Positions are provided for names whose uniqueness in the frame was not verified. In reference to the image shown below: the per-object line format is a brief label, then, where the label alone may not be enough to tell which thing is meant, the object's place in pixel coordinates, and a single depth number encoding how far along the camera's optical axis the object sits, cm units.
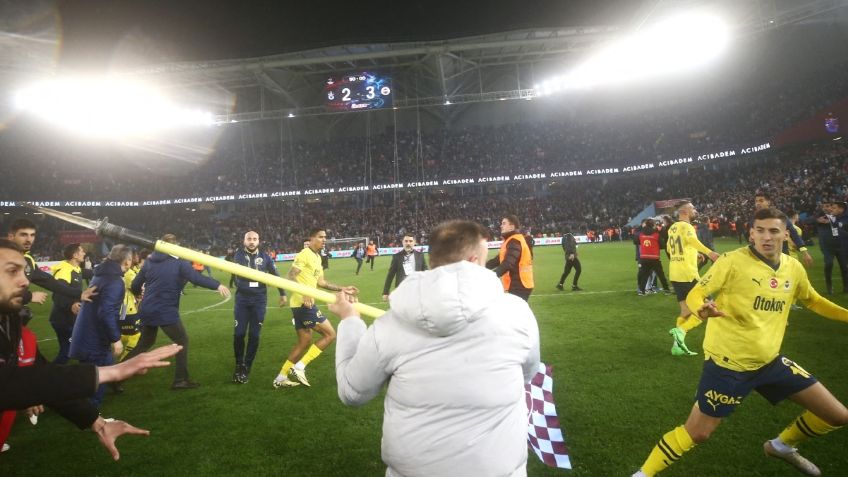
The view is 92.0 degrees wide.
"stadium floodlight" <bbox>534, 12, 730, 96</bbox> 2492
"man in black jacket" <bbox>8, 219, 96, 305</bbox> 513
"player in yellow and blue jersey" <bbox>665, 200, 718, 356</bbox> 679
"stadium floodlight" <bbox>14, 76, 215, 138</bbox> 2596
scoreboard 2770
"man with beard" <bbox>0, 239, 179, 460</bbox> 161
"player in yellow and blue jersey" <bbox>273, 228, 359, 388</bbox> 588
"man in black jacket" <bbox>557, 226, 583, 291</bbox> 1236
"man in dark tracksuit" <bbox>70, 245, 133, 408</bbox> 511
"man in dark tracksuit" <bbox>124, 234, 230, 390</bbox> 568
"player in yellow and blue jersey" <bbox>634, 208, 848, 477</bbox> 298
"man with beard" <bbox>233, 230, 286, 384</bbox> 600
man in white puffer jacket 148
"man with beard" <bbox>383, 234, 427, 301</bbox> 837
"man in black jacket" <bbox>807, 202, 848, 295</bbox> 903
